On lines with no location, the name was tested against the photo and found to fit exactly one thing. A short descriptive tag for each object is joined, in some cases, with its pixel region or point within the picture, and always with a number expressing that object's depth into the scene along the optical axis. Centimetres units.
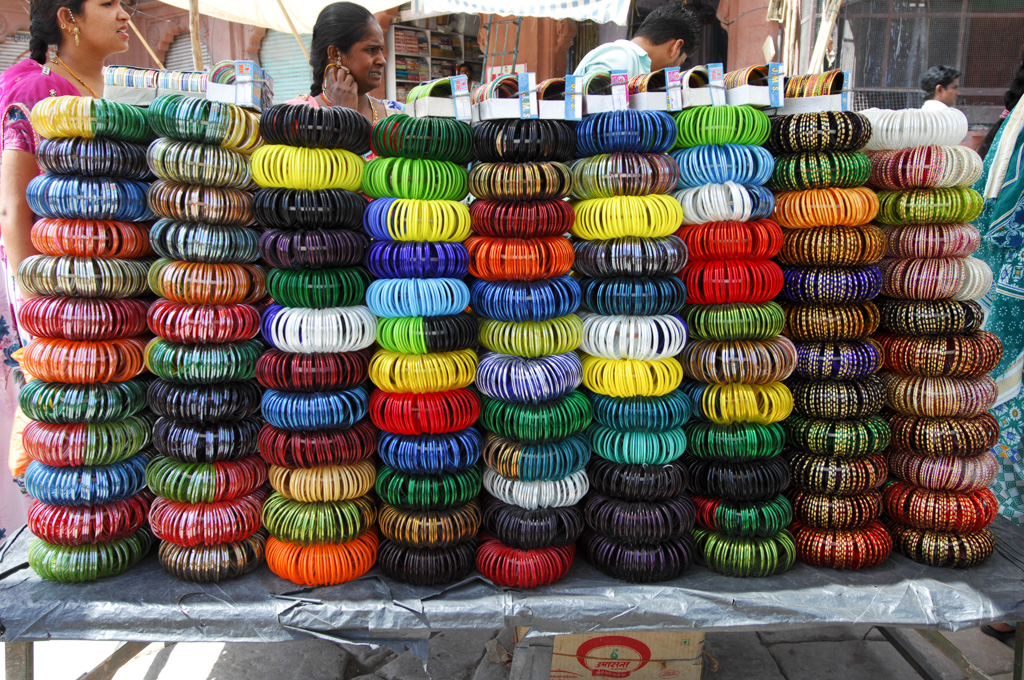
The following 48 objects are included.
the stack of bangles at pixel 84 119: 189
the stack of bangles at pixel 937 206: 213
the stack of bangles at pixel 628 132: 198
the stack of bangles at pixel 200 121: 189
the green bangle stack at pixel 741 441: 212
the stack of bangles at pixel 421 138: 195
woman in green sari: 274
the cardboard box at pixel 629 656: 231
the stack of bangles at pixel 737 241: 204
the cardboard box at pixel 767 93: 205
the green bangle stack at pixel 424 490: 207
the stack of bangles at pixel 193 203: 192
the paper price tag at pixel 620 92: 205
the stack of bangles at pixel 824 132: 206
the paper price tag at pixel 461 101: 204
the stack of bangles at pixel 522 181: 195
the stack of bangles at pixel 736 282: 204
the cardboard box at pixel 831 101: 211
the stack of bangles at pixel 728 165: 203
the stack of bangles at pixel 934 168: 210
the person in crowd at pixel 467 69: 716
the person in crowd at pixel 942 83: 404
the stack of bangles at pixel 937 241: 215
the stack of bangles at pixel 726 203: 203
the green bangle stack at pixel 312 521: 206
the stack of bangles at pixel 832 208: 208
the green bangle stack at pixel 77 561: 206
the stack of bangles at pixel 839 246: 209
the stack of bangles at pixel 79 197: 192
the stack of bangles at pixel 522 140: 198
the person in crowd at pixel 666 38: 304
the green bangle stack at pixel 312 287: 193
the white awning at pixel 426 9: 426
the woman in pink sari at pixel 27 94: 214
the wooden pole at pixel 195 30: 218
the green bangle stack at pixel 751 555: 215
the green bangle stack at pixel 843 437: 218
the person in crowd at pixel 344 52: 273
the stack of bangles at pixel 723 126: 203
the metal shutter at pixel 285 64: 677
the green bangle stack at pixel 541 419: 203
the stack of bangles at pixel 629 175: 197
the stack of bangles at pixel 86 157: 191
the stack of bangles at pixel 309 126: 187
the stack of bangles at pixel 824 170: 207
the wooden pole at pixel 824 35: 236
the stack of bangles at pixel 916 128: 210
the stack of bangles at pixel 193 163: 189
